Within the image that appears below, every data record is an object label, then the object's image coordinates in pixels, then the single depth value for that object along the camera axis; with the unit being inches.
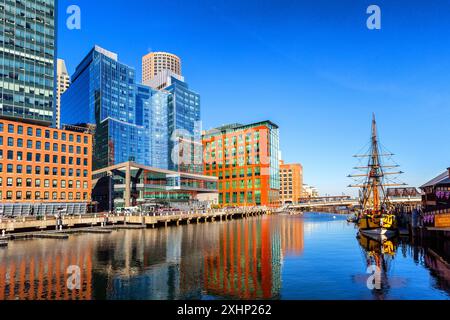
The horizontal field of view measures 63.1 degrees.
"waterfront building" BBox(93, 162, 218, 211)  5319.9
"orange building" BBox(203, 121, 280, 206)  7795.3
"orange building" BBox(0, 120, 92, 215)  3587.6
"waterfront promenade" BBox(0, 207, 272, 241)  2699.3
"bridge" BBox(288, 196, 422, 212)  7663.9
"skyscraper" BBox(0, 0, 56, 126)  4074.8
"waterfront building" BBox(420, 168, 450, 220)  2640.5
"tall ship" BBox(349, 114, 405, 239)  2871.6
